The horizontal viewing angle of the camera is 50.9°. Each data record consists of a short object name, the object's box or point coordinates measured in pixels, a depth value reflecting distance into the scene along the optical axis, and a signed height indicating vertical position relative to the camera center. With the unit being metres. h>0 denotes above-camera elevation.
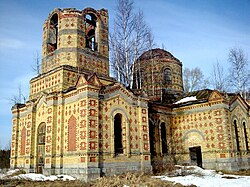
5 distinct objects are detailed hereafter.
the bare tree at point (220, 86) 33.29 +6.10
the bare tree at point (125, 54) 23.62 +7.55
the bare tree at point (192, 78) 43.99 +9.66
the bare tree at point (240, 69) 29.38 +7.20
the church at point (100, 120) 16.81 +1.30
